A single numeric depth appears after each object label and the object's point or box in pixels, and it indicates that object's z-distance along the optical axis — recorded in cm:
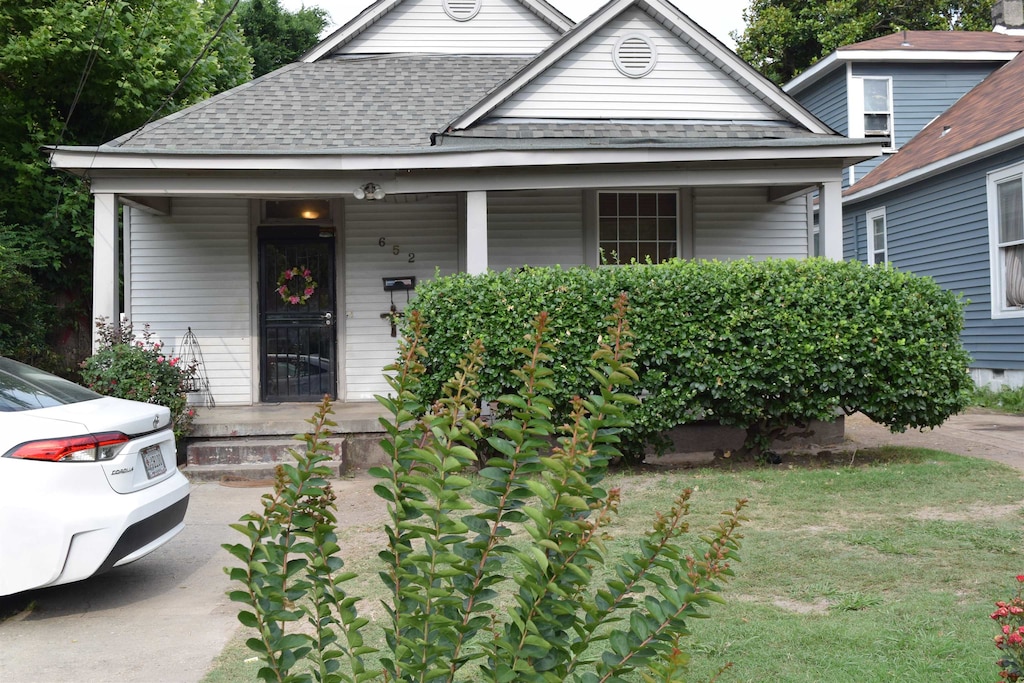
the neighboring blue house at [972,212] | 1354
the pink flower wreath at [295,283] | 1166
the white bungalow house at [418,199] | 1012
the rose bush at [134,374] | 911
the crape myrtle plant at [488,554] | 207
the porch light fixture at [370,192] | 1003
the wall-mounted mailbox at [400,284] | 1164
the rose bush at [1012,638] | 276
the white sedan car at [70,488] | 442
